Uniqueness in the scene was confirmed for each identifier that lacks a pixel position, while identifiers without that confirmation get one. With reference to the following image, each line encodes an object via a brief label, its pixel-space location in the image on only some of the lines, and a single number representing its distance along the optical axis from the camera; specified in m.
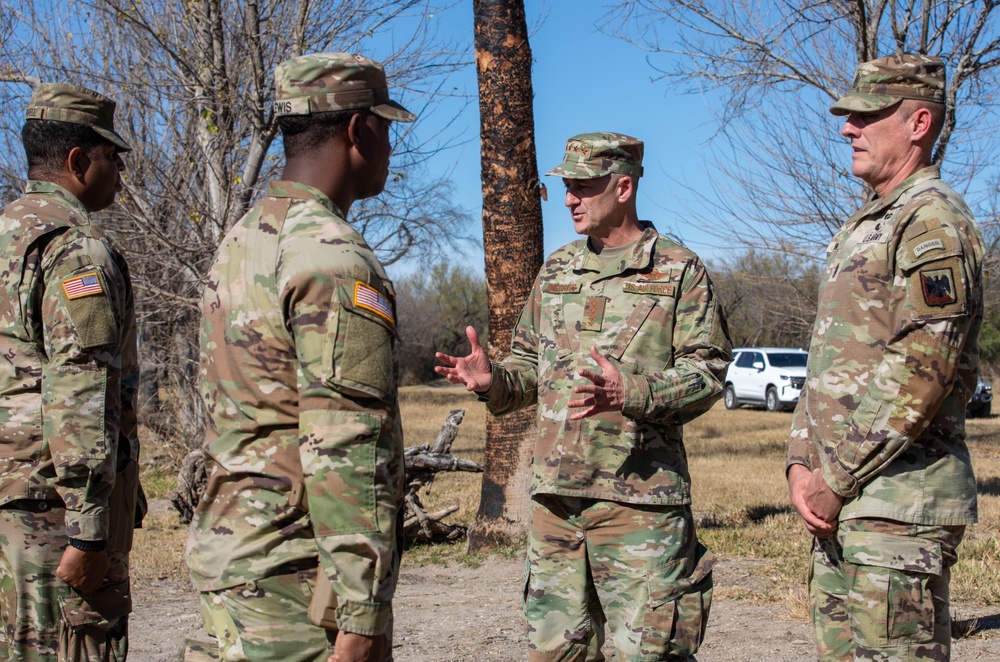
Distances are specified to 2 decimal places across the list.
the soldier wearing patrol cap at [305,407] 2.15
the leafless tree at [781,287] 11.14
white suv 25.67
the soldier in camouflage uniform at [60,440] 3.11
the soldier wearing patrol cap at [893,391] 2.78
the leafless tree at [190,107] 9.34
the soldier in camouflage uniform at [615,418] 3.29
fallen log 7.69
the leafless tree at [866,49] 8.47
